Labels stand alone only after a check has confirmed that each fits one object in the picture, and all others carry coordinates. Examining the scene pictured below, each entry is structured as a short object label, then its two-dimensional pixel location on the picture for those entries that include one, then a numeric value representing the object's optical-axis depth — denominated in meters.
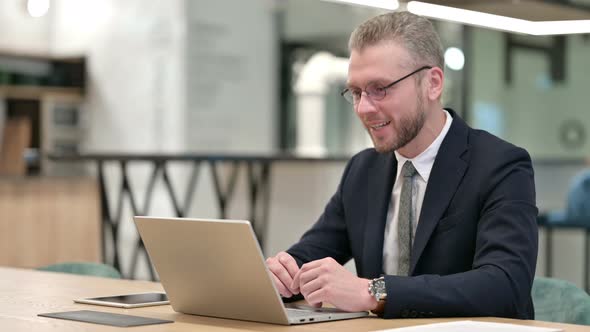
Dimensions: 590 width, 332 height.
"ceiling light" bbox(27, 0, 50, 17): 5.82
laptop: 1.86
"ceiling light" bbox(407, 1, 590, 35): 3.00
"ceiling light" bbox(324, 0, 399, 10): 3.30
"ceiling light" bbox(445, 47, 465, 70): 9.13
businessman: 2.00
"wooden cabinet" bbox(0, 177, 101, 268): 7.42
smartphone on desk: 2.17
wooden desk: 1.86
